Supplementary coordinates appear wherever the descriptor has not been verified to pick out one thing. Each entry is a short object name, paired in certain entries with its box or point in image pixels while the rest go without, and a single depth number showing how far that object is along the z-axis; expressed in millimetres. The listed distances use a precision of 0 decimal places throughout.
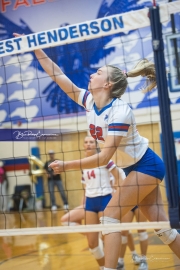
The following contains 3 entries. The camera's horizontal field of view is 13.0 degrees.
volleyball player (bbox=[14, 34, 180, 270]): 5600
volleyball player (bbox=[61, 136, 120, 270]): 8382
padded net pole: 5433
